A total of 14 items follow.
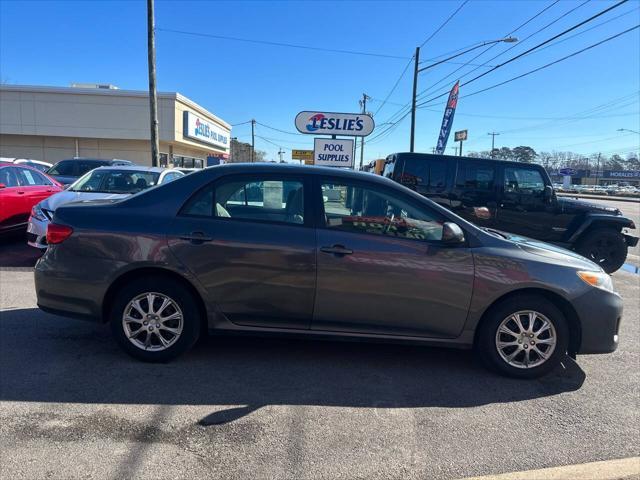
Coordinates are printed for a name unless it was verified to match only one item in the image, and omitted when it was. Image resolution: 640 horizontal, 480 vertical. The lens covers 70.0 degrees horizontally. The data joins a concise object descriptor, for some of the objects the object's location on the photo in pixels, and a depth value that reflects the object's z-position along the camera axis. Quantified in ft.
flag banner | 66.13
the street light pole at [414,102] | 73.31
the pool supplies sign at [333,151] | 41.60
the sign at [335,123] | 40.78
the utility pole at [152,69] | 51.44
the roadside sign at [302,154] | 62.03
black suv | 27.35
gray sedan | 12.00
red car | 26.55
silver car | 23.03
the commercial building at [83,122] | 91.50
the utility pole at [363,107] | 142.06
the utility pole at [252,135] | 238.56
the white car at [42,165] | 52.19
